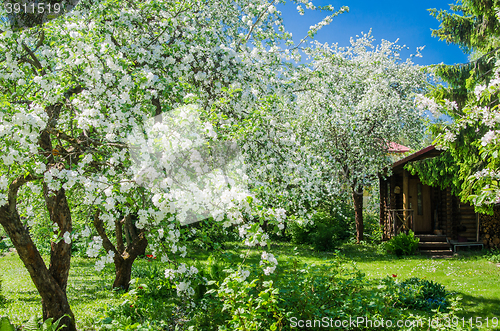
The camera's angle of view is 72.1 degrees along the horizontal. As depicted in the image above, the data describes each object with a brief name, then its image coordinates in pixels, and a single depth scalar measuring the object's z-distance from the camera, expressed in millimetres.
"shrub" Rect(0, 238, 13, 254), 17473
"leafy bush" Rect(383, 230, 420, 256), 12742
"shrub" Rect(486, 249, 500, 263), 10994
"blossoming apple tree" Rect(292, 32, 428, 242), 13906
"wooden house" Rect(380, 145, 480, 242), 13414
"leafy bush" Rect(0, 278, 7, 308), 6717
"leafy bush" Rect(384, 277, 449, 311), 5813
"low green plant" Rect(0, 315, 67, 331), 4098
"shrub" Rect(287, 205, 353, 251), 14359
